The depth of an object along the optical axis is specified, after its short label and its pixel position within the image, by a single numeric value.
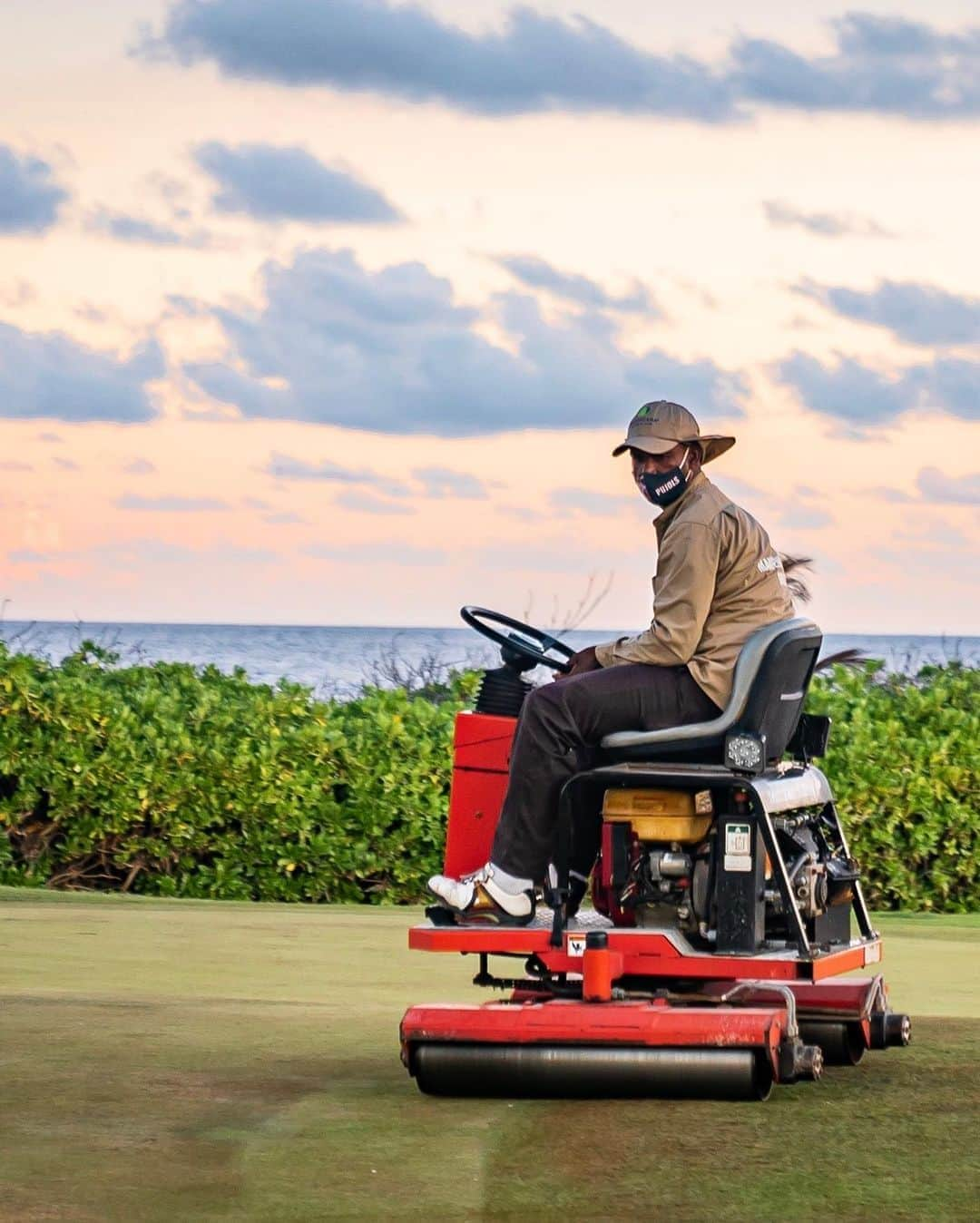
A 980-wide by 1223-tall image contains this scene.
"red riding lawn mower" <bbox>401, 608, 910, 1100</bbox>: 12.03
